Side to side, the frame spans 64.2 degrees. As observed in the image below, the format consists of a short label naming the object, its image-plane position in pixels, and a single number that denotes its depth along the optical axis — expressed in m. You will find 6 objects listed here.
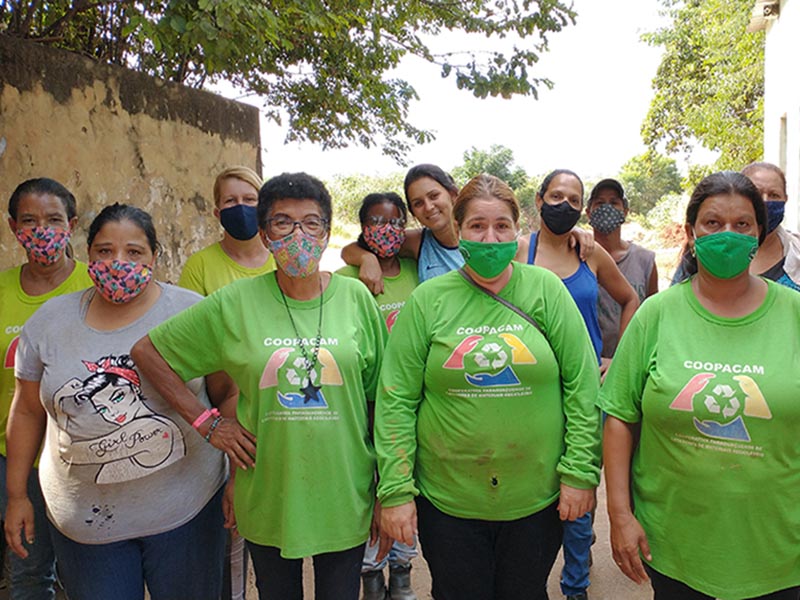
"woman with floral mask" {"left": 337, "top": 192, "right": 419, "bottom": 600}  3.18
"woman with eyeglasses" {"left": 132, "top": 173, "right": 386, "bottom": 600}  2.14
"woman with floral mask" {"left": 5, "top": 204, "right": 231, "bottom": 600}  2.19
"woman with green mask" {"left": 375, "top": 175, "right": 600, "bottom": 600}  2.13
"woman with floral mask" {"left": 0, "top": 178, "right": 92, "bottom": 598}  2.74
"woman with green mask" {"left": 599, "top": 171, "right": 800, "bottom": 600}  1.85
